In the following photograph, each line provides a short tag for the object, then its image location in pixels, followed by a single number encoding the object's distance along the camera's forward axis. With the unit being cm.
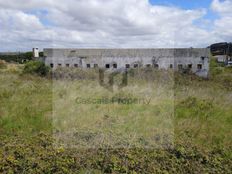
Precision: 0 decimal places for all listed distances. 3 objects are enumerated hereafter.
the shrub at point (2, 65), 2468
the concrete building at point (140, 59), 1909
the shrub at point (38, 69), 1835
